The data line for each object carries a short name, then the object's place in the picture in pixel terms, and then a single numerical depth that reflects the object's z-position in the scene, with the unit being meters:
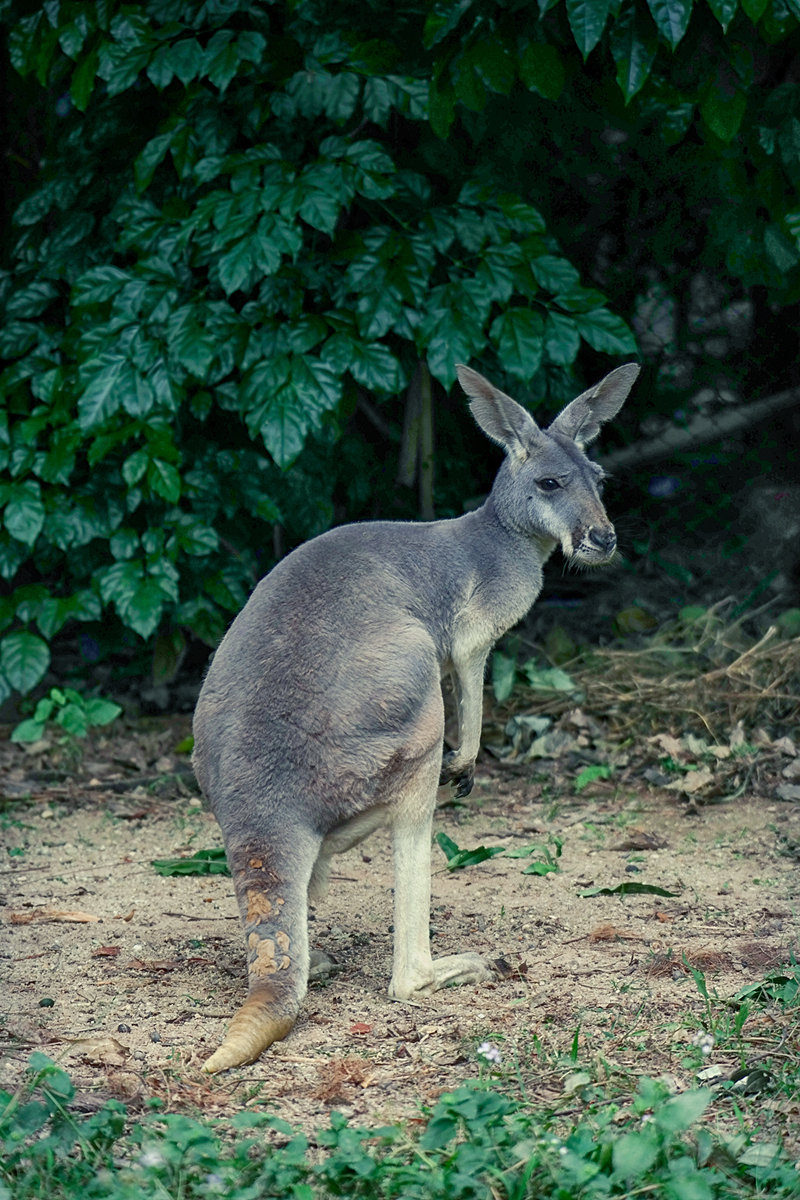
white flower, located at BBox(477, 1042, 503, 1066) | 5.23
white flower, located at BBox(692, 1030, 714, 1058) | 5.35
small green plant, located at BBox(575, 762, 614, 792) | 10.20
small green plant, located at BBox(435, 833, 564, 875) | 8.45
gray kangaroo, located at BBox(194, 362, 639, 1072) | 6.12
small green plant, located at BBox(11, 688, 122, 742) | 10.91
